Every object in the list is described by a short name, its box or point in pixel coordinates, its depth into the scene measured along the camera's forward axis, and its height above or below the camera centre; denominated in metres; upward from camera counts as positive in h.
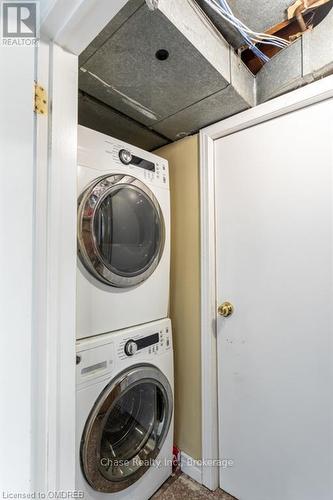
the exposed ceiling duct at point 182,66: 0.86 +0.79
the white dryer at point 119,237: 1.01 +0.09
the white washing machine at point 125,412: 0.97 -0.75
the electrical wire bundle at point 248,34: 0.98 +1.03
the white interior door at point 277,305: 1.07 -0.24
